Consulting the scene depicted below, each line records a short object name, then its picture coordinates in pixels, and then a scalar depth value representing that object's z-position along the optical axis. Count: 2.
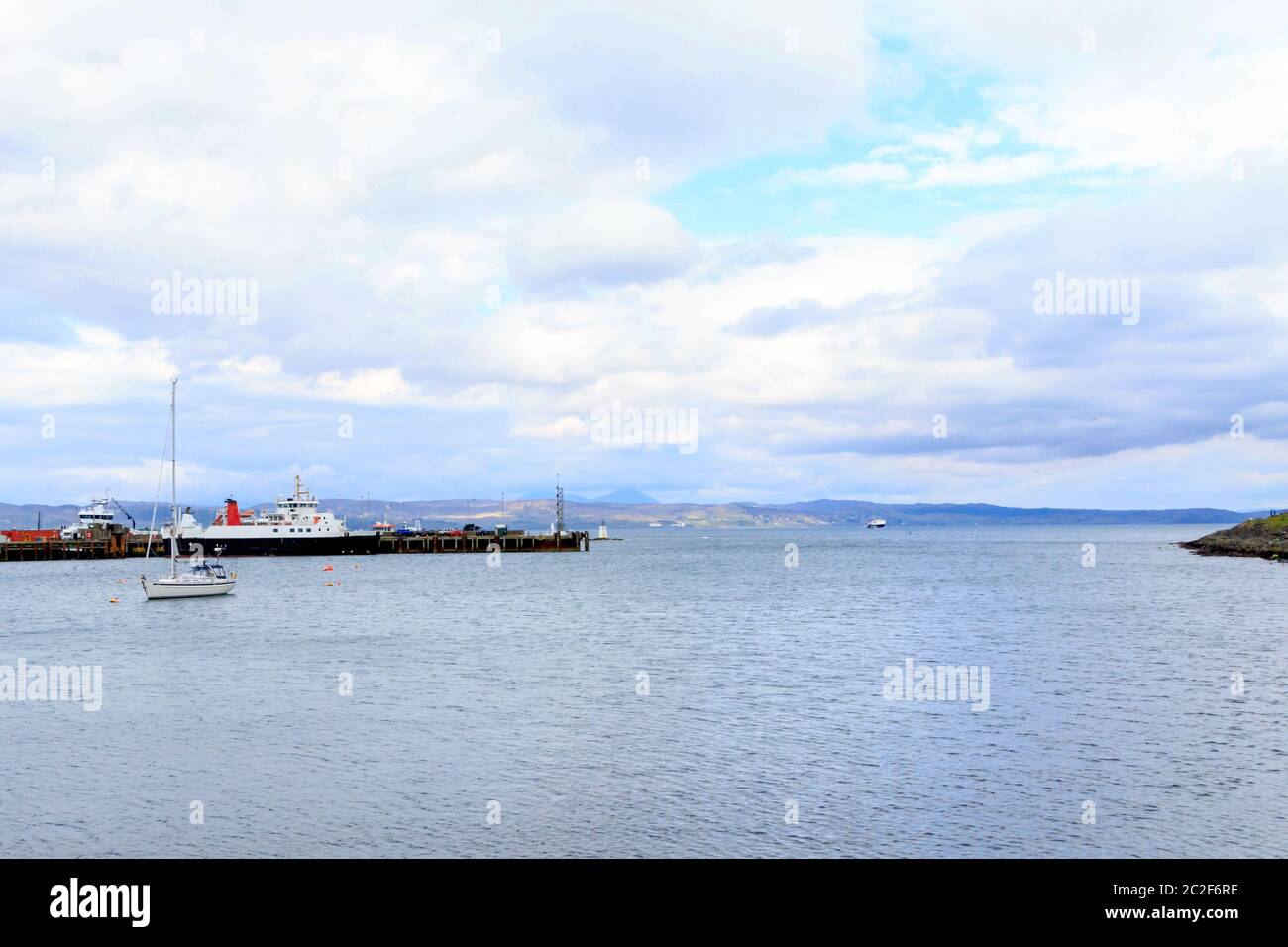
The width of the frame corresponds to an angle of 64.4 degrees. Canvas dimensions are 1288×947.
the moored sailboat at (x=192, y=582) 91.12
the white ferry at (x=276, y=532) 177.12
